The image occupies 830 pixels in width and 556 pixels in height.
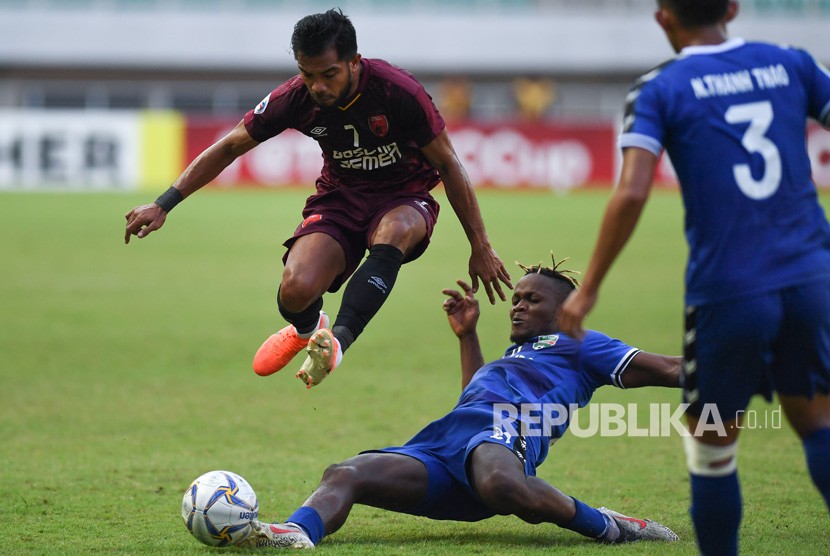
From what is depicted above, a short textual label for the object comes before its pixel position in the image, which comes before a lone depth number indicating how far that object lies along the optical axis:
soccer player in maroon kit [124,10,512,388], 13.36
